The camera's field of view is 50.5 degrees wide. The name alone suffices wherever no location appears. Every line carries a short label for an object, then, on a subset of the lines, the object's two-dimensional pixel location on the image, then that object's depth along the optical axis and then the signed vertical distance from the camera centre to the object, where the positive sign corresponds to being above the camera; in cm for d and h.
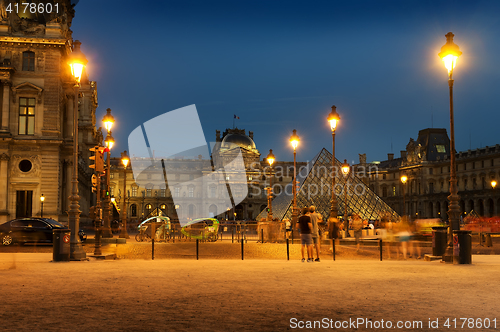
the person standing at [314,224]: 1522 -44
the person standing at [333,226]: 2138 -69
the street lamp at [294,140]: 2814 +367
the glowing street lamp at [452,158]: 1398 +136
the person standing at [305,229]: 1471 -55
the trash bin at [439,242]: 1553 -98
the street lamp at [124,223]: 2844 -74
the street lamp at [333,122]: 2295 +379
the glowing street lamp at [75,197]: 1457 +35
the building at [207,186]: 10725 +487
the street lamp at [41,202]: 3329 +47
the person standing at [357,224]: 3115 -104
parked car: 2275 -93
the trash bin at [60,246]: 1415 -98
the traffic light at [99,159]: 1778 +170
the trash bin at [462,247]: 1345 -97
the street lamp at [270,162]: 3188 +282
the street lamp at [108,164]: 2323 +241
